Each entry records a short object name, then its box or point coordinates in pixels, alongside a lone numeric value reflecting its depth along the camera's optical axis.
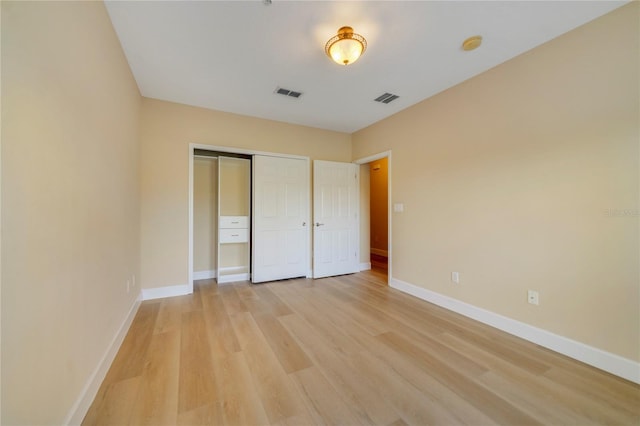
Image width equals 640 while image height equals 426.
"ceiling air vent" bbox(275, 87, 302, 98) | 3.13
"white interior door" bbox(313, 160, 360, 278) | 4.41
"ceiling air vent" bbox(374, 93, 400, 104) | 3.26
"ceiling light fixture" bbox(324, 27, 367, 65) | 2.04
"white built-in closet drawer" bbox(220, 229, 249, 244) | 4.14
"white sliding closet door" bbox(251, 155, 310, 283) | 4.00
